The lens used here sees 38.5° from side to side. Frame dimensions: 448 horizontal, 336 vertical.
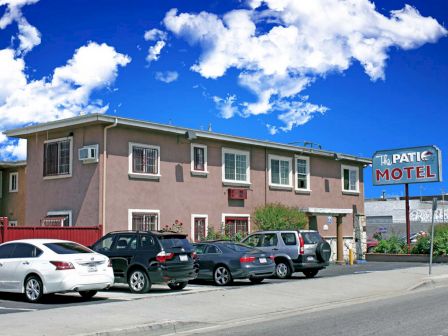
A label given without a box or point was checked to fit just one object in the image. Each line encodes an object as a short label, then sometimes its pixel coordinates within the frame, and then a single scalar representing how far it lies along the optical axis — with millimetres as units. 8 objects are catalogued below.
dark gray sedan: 19250
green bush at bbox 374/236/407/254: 34616
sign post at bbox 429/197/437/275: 22272
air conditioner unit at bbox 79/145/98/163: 23922
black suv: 16719
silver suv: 21672
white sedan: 14695
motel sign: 35250
